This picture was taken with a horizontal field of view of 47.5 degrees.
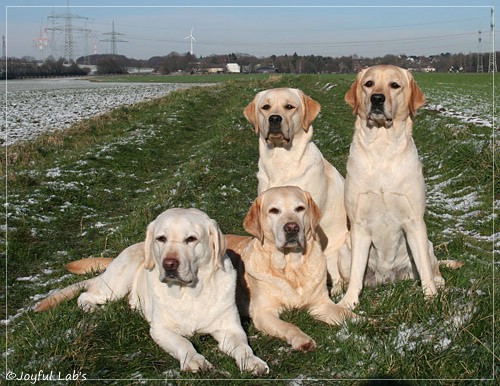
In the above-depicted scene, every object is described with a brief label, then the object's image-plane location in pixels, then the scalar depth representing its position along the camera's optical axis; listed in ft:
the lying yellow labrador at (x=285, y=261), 14.62
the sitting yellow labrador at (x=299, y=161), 18.04
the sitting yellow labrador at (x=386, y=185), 15.25
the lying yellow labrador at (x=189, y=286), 12.68
